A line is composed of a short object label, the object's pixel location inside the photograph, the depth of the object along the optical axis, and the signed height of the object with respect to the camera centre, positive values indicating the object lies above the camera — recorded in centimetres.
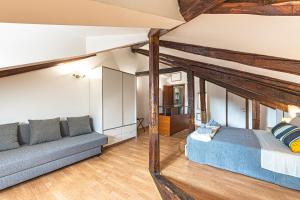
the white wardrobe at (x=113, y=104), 389 -11
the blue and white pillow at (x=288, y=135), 231 -64
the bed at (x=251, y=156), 226 -98
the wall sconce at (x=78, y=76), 392 +65
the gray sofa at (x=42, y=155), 228 -95
